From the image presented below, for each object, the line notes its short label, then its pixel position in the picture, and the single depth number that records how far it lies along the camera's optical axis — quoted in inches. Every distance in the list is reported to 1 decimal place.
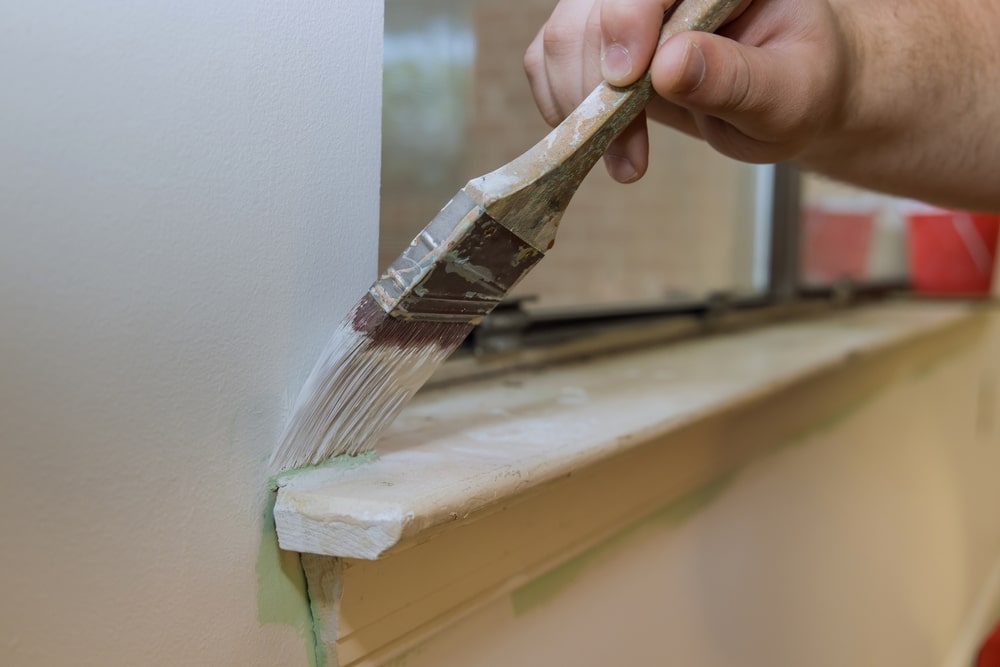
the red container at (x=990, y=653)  47.7
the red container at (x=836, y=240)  69.8
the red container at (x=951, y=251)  77.6
